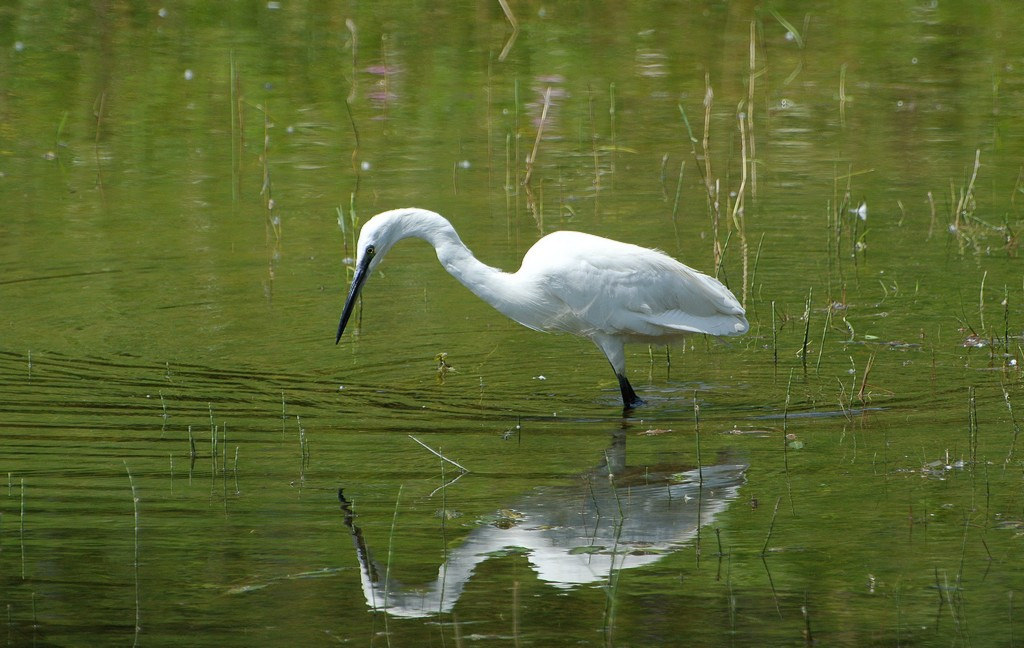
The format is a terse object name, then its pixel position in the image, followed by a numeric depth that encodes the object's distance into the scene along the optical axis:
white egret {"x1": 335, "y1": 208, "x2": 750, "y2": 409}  15.12
